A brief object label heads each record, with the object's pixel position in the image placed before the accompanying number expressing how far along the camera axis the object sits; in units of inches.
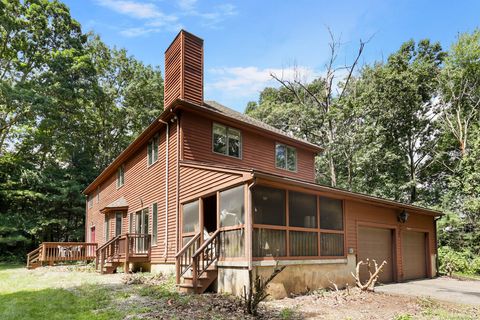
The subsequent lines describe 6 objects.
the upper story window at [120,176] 753.0
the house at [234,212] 357.4
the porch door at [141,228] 562.3
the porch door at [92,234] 928.1
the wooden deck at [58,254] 729.0
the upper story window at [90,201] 1030.8
